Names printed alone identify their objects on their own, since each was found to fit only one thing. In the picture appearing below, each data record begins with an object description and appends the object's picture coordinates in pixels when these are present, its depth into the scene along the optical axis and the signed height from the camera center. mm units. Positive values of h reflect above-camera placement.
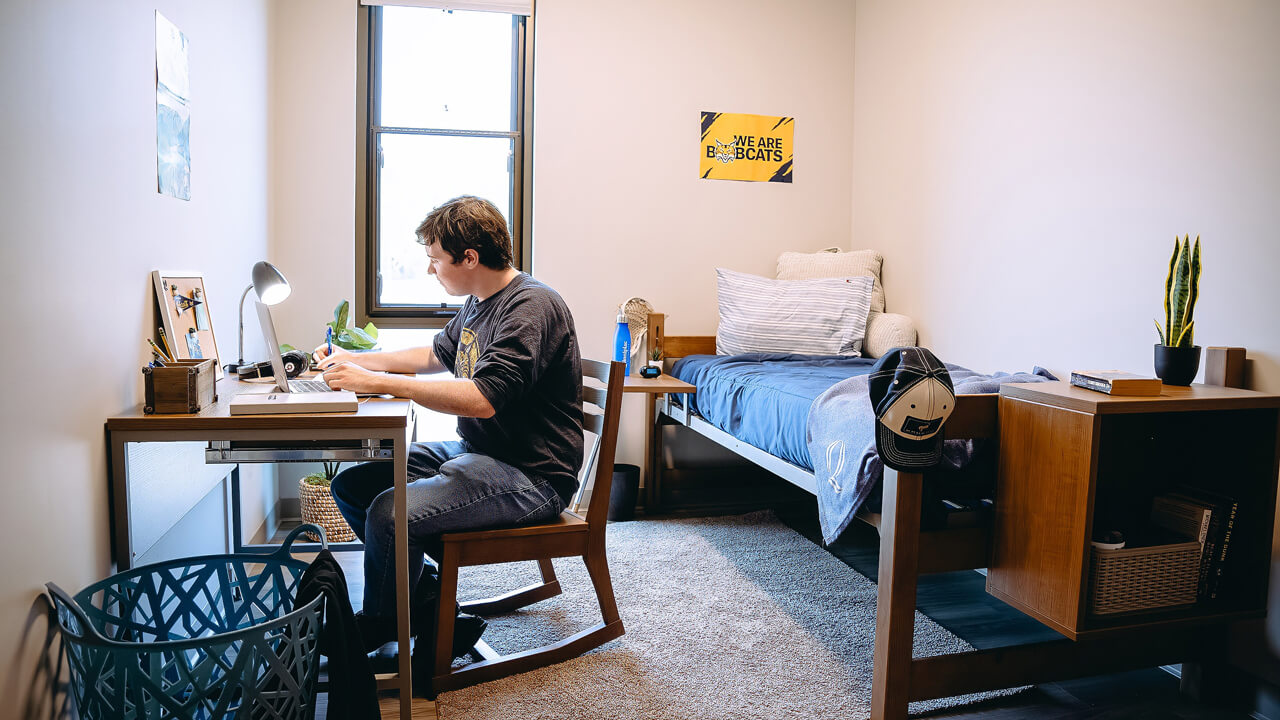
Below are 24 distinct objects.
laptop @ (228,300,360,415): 1591 -248
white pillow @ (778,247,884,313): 3744 +128
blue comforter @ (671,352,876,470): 2457 -342
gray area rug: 1938 -974
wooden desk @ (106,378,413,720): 1579 -309
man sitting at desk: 1807 -321
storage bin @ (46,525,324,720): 1214 -620
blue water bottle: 3504 -235
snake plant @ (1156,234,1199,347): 1932 +20
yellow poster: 3842 +675
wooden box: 1610 -230
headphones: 2295 -267
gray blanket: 1936 -375
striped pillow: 3553 -112
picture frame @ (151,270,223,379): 1958 -111
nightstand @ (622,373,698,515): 3689 -761
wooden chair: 1906 -640
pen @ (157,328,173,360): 1911 -178
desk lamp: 1902 -22
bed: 1786 -693
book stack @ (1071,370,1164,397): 1679 -164
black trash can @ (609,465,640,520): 3502 -885
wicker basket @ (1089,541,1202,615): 1687 -575
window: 3643 +658
